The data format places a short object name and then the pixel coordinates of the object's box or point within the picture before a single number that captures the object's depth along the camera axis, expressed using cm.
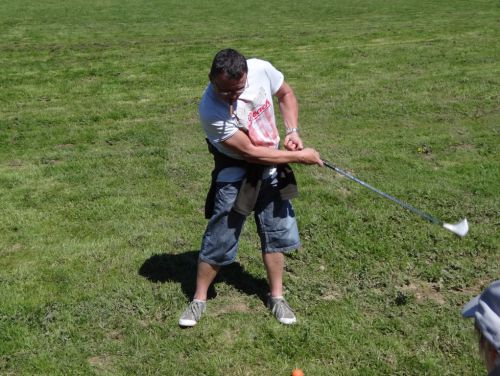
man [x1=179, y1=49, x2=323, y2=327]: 359
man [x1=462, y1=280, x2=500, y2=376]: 156
